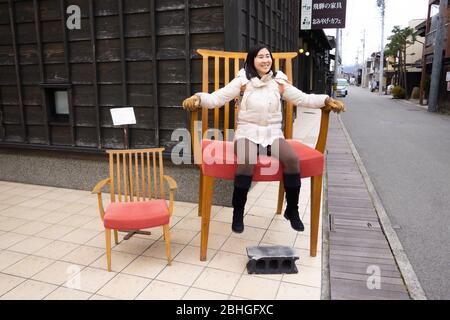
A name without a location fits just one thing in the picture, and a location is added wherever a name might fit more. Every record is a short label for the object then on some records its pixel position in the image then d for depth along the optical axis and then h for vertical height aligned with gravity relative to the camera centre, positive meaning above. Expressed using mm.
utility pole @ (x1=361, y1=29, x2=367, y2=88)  76056 +3863
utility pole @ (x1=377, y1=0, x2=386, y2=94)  43362 +7232
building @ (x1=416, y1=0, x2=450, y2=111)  19250 +1787
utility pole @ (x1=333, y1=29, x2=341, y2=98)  26608 +1845
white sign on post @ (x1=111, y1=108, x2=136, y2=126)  3961 -279
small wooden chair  3232 -1085
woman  3322 -160
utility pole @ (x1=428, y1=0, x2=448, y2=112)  17958 +1423
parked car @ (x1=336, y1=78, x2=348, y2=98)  33500 +133
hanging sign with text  13586 +2753
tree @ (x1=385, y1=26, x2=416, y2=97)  35531 +4633
